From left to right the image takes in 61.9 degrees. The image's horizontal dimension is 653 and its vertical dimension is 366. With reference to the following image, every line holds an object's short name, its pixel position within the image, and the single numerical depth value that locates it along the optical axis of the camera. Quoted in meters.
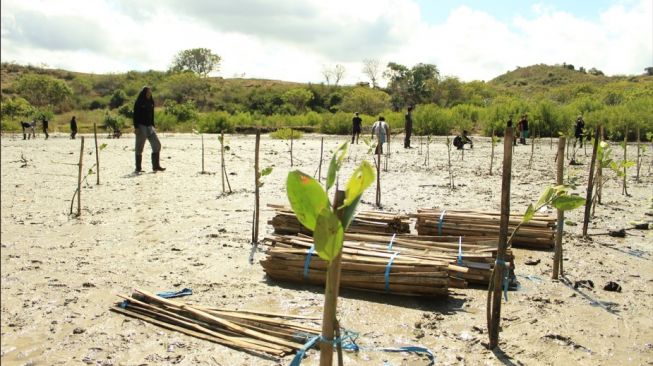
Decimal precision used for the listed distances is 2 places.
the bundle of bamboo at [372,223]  5.91
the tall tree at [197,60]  73.94
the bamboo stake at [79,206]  7.15
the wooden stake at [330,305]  1.70
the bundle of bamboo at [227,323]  3.54
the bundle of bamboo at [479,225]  6.05
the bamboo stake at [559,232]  4.89
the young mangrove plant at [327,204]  1.55
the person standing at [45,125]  23.38
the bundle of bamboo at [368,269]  4.44
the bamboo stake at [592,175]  6.04
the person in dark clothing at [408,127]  18.78
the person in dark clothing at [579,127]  18.31
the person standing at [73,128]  23.56
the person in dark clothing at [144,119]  10.27
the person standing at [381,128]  13.76
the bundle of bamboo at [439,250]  4.72
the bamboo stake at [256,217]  6.04
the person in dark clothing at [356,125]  20.50
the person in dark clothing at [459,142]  18.63
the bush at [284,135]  25.25
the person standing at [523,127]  21.66
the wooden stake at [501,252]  3.62
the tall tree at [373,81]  62.20
